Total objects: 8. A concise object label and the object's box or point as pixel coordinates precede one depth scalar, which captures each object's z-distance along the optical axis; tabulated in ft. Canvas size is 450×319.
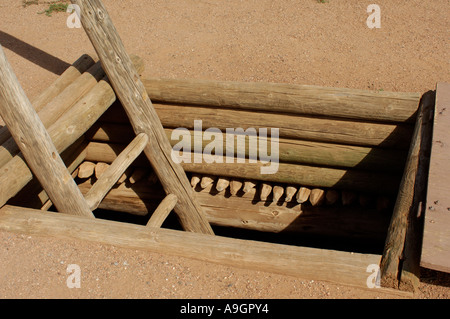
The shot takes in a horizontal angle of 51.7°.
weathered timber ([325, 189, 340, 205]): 16.71
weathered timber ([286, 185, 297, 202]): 16.85
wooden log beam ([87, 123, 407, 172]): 15.56
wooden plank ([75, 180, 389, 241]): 16.87
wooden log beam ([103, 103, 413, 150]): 15.23
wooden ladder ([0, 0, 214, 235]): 11.53
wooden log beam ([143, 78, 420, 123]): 14.71
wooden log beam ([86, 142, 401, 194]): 16.03
